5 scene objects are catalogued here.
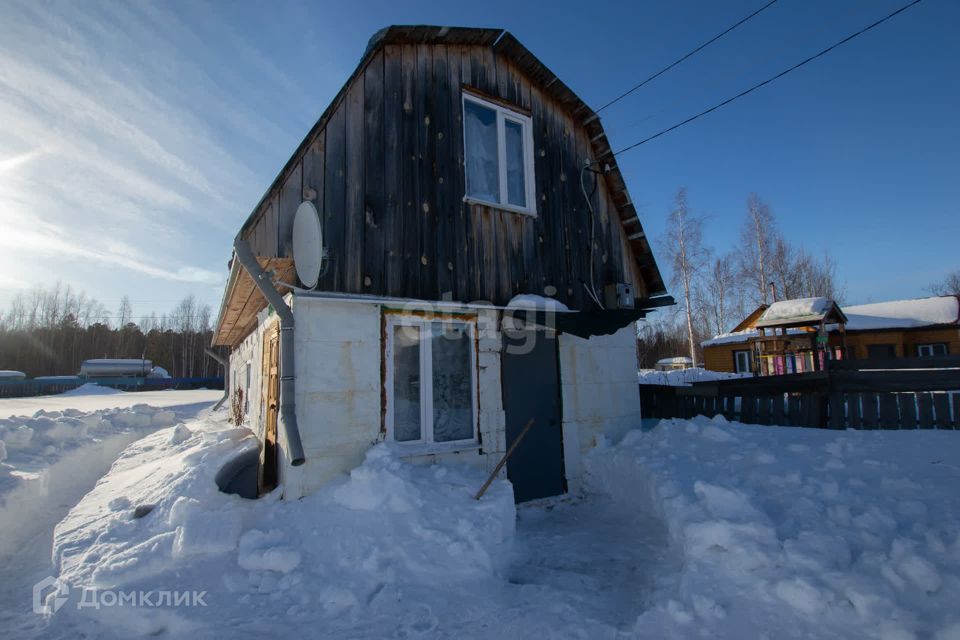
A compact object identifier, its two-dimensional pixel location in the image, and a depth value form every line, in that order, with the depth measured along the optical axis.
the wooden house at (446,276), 4.80
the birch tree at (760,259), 27.13
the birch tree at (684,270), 23.66
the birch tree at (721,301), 30.23
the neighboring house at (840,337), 15.88
